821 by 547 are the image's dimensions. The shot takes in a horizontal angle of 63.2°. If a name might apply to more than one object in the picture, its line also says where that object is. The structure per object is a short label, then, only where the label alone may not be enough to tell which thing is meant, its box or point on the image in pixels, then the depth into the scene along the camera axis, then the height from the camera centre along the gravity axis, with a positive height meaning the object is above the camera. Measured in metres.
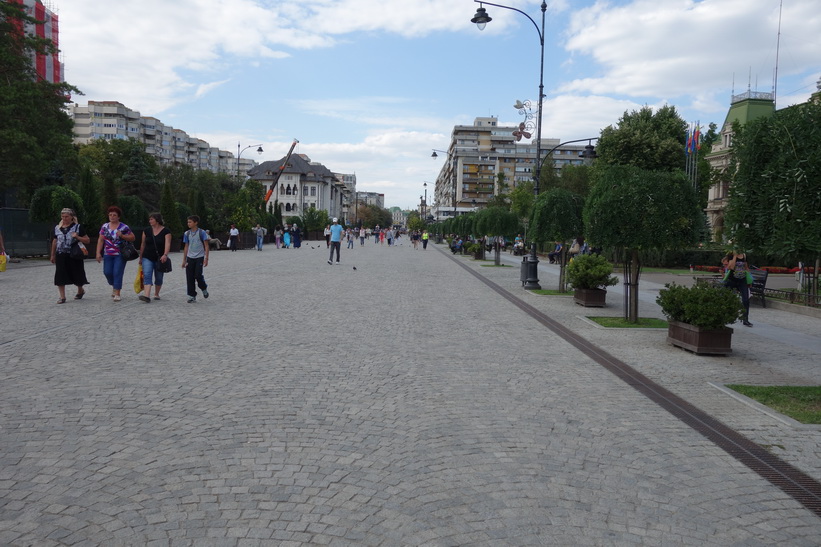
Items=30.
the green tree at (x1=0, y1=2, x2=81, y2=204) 29.55 +5.46
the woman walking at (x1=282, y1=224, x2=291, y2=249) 54.71 -0.41
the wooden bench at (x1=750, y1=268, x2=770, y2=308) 16.00 -0.90
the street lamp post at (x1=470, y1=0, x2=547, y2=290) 19.41 -0.66
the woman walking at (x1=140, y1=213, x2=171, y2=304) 12.73 -0.33
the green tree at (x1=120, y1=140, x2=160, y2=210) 63.56 +4.60
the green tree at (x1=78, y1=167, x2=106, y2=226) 28.91 +1.27
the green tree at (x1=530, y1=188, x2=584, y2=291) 17.16 +0.59
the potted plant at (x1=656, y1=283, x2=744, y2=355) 8.75 -0.93
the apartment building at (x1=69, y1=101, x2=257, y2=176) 125.94 +20.58
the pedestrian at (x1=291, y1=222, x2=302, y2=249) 55.89 -0.31
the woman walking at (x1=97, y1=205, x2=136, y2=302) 12.74 -0.32
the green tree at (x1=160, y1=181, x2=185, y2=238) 36.66 +1.21
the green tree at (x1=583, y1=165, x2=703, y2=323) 11.20 +0.54
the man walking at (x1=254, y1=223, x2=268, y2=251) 46.34 -0.05
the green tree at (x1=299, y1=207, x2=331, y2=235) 94.06 +2.10
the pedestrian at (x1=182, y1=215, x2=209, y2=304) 13.32 -0.45
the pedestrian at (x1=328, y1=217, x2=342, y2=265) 28.34 +0.10
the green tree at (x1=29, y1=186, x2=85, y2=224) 26.77 +1.03
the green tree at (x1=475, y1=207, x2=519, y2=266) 32.88 +0.83
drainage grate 4.12 -1.49
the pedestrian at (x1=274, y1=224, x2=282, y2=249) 58.66 -0.11
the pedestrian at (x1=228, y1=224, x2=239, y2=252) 43.38 -0.36
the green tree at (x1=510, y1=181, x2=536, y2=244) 57.31 +3.57
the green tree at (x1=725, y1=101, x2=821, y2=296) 6.32 +0.61
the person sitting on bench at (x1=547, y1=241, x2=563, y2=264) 32.75 -0.73
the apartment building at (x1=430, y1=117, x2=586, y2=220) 138.75 +16.63
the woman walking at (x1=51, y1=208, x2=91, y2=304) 12.30 -0.39
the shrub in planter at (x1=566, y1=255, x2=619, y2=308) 14.52 -0.77
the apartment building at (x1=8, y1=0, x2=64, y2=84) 68.56 +20.26
